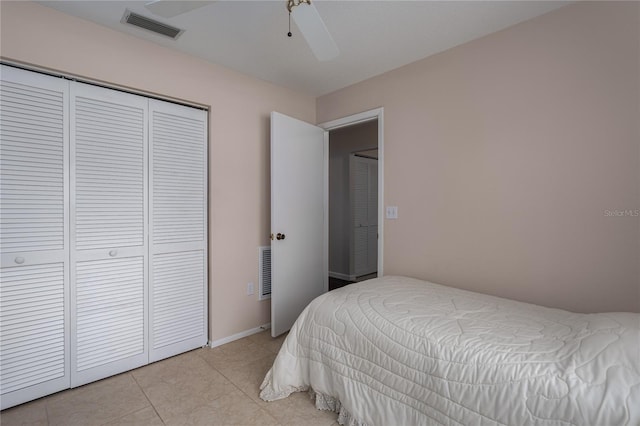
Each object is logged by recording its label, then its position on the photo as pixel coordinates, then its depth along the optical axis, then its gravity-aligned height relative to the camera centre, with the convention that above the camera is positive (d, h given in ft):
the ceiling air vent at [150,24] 6.25 +4.07
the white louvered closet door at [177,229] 7.56 -0.41
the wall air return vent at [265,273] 9.57 -1.91
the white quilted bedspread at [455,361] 3.24 -1.95
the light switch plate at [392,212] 8.64 +0.03
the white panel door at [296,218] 8.80 -0.14
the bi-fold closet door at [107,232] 6.49 -0.43
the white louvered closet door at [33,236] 5.74 -0.46
